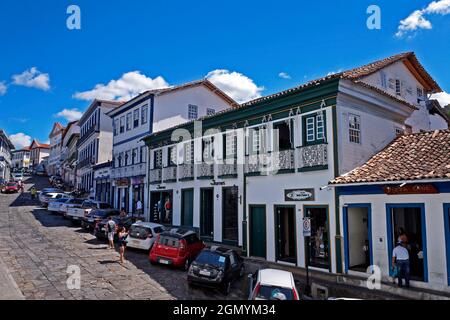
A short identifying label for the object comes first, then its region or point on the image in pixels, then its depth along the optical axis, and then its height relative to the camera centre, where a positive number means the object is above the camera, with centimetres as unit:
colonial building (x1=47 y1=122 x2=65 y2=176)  7816 +985
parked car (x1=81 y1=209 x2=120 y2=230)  2203 -151
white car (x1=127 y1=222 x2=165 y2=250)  1709 -205
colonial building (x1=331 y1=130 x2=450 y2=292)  1126 -52
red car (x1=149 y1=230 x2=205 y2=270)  1437 -236
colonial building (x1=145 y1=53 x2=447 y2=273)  1421 +176
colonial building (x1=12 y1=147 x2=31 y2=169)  10100 +995
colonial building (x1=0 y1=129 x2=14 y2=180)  5541 +624
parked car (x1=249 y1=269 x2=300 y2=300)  895 -245
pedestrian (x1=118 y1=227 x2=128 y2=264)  1491 -209
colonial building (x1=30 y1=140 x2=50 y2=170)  9681 +1106
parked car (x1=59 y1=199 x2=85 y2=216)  2625 -84
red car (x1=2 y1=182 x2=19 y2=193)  4538 +60
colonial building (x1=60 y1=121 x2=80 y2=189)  5412 +627
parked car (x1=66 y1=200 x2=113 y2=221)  2418 -113
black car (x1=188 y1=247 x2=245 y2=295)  1145 -254
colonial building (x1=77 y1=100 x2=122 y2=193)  3891 +609
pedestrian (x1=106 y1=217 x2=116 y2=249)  1758 -191
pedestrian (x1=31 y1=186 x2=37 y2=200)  4103 -16
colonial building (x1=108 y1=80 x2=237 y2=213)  2717 +590
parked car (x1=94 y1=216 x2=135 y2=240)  1927 -183
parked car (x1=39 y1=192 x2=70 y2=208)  3407 -42
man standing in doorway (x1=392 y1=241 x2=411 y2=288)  1158 -231
